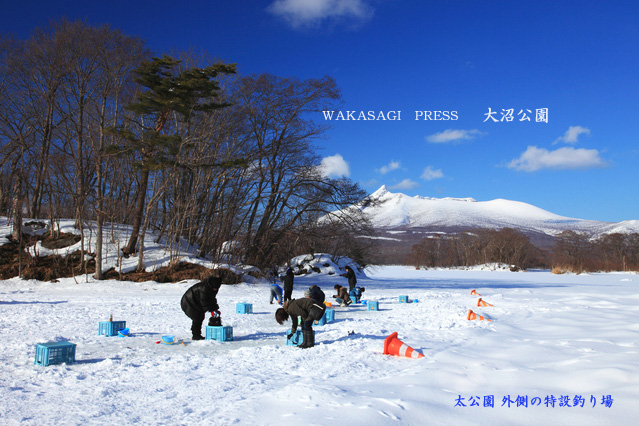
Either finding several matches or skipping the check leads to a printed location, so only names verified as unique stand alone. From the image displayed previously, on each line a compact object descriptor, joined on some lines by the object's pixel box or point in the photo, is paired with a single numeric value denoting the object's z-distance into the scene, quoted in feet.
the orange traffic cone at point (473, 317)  42.50
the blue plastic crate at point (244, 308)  47.60
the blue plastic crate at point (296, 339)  30.68
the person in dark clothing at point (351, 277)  62.23
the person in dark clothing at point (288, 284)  55.31
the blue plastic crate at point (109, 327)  32.71
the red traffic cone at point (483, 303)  56.30
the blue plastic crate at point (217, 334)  32.14
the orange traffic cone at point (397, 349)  26.81
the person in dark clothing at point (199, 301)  32.19
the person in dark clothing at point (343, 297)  56.90
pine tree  75.31
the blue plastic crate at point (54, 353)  23.09
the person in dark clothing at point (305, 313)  29.96
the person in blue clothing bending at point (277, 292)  55.98
